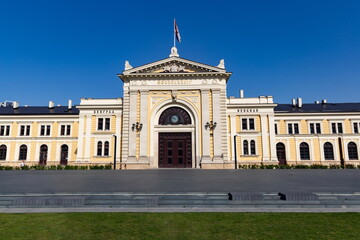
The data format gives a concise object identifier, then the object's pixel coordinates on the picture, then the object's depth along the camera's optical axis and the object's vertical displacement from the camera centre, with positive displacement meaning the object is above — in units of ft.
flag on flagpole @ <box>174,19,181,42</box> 117.19 +58.88
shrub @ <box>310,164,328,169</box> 105.70 -3.41
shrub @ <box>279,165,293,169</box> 107.14 -3.00
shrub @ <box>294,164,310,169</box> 103.26 -3.30
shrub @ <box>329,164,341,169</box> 111.04 -3.47
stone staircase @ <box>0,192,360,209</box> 30.22 -5.07
